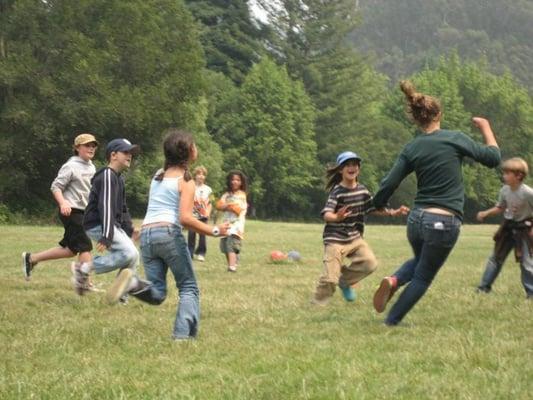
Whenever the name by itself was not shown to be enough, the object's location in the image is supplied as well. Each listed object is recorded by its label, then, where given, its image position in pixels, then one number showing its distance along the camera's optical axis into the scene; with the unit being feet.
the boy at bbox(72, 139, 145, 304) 27.58
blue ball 52.65
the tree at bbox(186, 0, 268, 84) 207.62
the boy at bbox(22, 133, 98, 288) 31.07
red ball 51.19
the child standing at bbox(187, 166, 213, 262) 49.14
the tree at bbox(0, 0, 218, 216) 111.75
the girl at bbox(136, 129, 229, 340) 21.36
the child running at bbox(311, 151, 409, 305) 29.09
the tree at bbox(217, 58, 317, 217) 198.18
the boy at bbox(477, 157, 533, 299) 31.53
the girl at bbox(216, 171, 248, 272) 44.32
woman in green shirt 22.07
